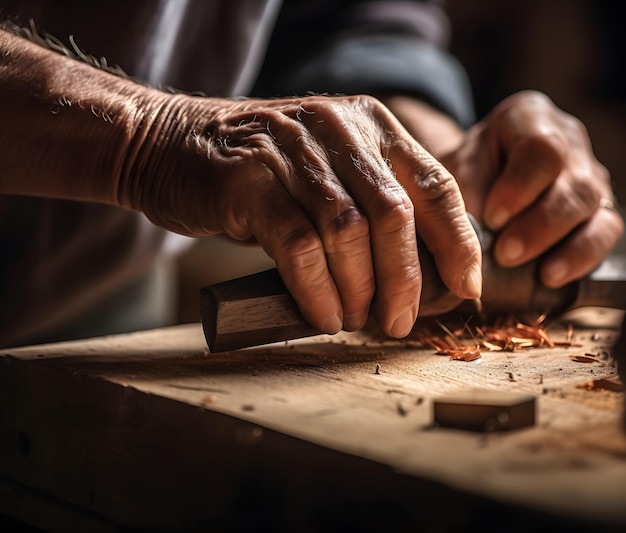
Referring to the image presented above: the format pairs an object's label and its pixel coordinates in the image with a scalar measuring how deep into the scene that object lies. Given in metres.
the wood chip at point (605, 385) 0.60
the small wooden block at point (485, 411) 0.55
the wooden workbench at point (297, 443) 0.52
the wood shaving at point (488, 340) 0.67
